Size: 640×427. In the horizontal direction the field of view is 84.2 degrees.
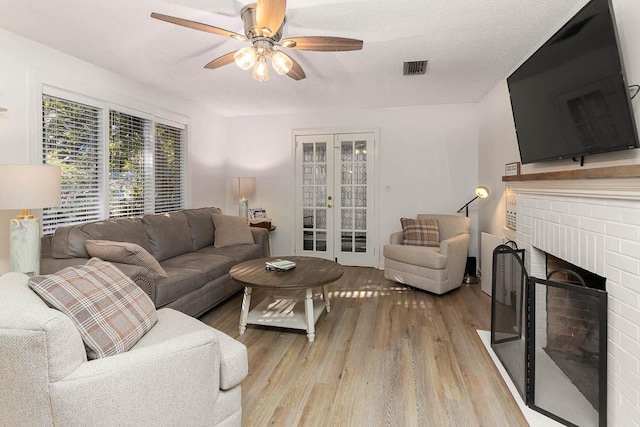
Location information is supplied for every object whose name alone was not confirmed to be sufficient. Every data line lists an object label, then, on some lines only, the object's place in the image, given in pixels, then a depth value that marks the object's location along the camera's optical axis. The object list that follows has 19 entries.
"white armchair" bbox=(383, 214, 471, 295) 3.77
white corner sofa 1.14
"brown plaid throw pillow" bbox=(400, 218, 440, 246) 4.41
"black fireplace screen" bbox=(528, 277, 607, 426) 1.68
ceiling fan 1.91
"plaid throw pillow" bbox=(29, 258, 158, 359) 1.42
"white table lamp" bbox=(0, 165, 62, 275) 2.21
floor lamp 4.09
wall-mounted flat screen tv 1.74
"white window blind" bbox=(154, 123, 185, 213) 4.35
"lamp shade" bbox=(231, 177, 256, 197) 5.34
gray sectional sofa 2.72
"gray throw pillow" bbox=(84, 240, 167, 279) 2.62
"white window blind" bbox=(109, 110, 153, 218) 3.67
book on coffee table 3.02
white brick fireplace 1.45
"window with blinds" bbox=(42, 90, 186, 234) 3.10
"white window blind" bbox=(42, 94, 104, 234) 3.04
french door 5.30
